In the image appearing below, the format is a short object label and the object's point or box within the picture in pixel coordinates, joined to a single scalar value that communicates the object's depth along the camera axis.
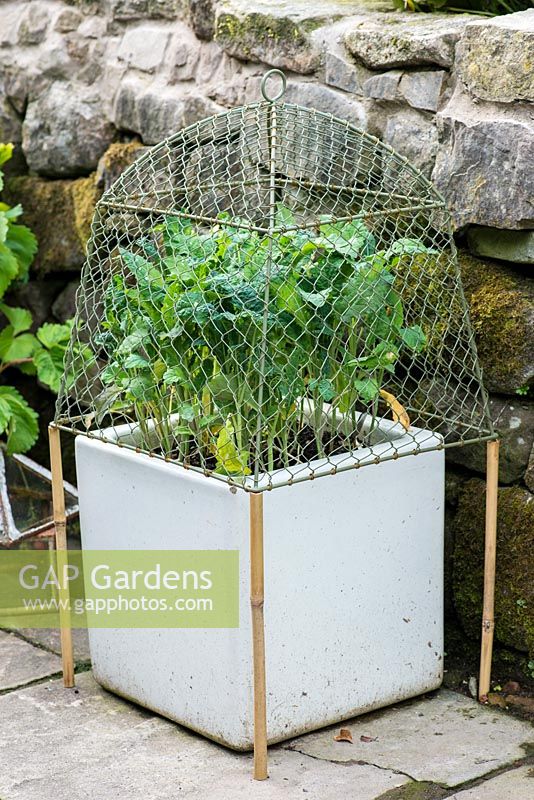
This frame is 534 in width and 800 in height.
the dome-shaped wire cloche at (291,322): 2.45
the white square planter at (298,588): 2.50
